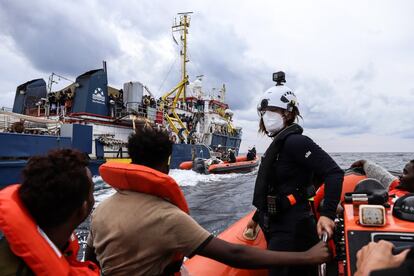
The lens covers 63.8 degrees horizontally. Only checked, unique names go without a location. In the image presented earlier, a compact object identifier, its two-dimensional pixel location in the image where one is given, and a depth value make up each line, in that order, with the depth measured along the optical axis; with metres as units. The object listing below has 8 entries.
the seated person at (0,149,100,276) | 1.00
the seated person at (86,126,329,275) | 1.53
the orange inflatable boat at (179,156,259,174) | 18.34
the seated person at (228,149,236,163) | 21.78
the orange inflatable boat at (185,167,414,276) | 1.68
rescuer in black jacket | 2.11
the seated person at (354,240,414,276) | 0.89
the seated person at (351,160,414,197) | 3.12
